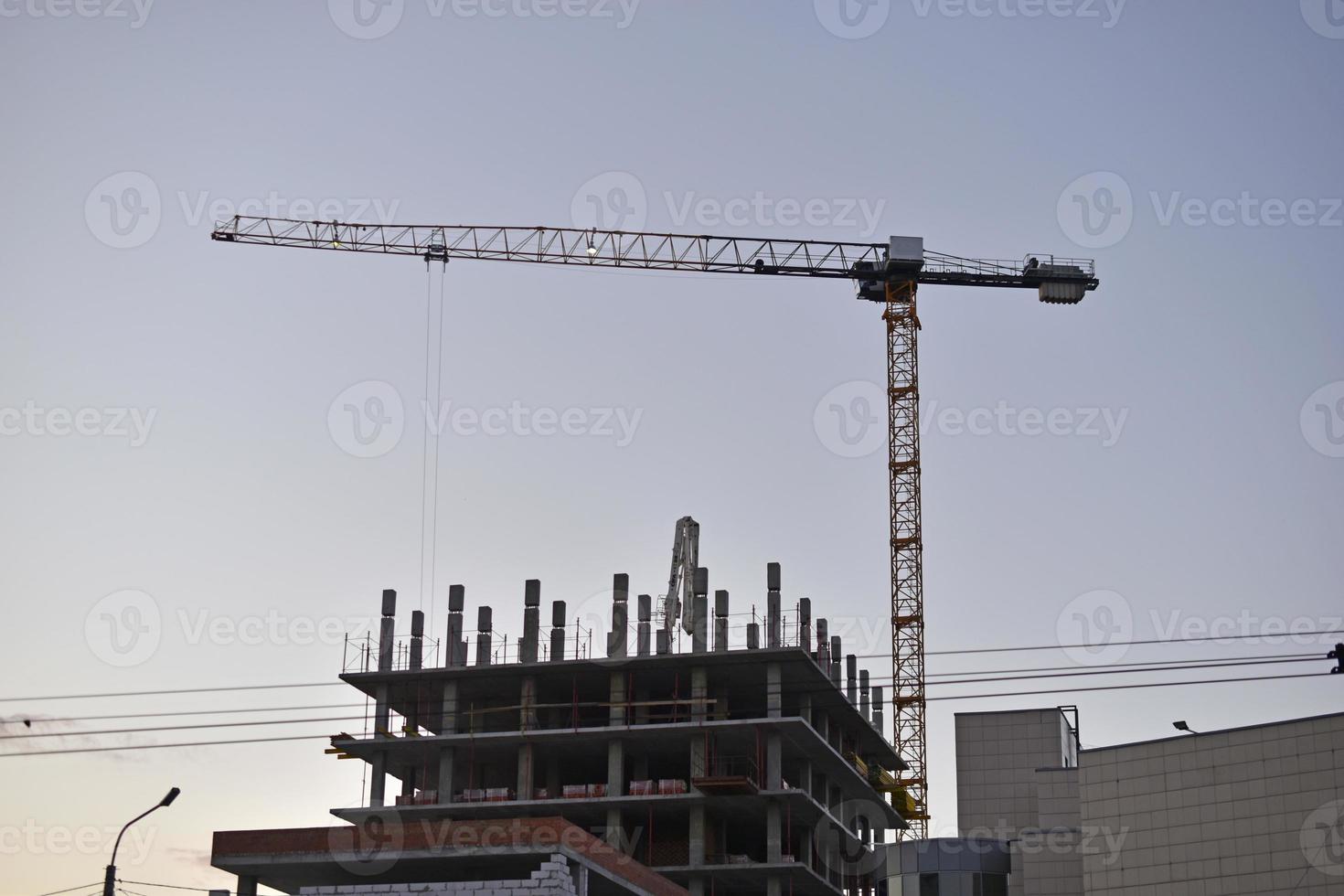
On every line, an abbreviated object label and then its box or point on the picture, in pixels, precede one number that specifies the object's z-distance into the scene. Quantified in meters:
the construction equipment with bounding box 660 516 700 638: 106.19
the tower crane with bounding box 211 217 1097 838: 138.38
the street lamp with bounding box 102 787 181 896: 50.97
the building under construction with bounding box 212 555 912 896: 101.06
